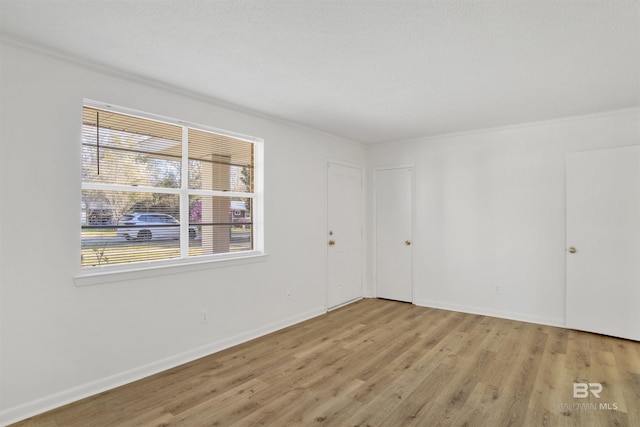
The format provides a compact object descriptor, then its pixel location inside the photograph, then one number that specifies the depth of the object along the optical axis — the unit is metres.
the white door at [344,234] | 4.97
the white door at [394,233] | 5.30
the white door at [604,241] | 3.67
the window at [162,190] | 2.73
